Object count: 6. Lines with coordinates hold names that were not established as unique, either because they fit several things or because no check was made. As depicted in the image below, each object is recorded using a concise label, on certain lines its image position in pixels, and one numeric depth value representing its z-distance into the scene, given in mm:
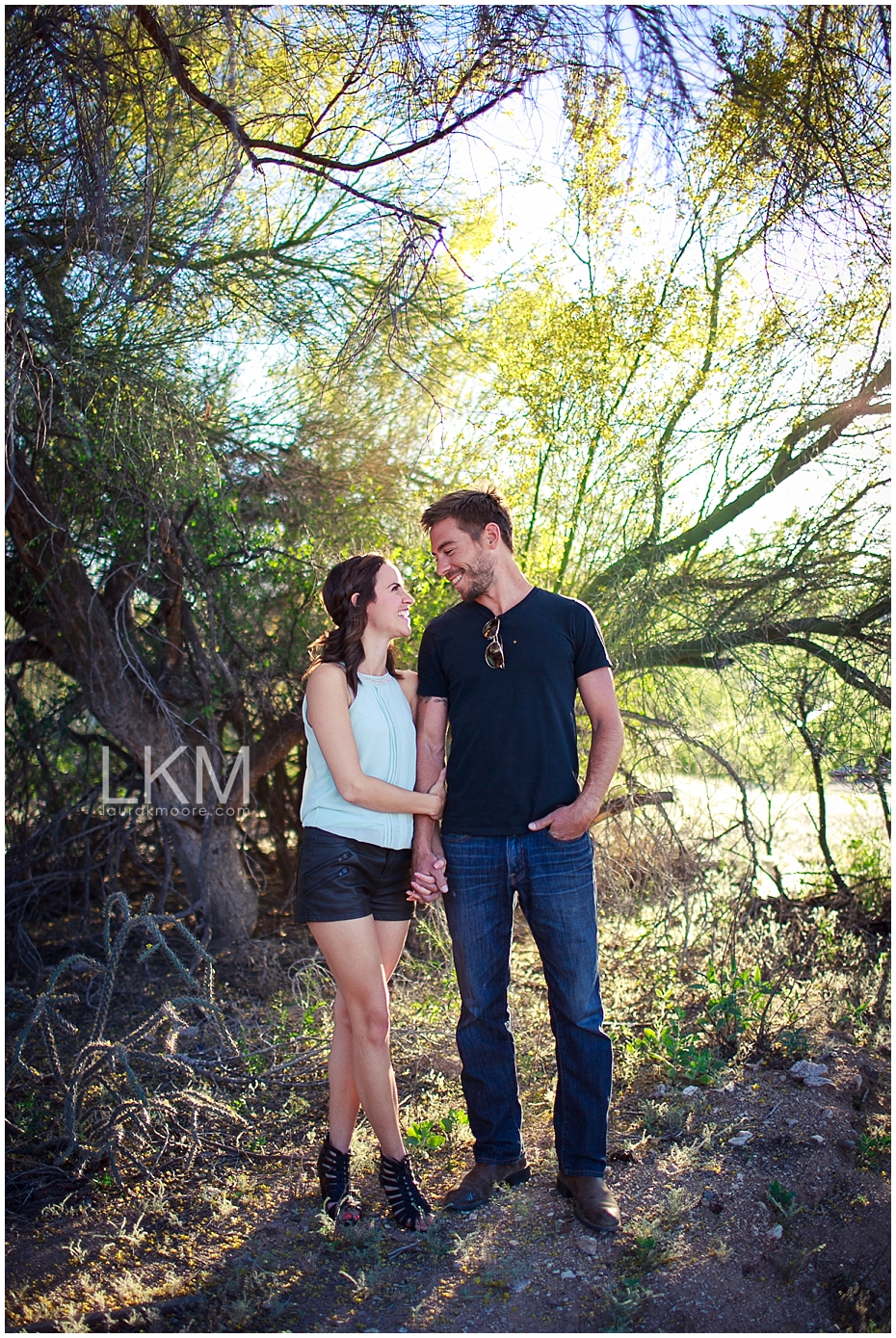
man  2676
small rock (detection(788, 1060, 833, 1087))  3426
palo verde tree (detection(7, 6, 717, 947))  3357
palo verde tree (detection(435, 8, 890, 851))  4430
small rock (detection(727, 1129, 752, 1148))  3002
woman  2578
